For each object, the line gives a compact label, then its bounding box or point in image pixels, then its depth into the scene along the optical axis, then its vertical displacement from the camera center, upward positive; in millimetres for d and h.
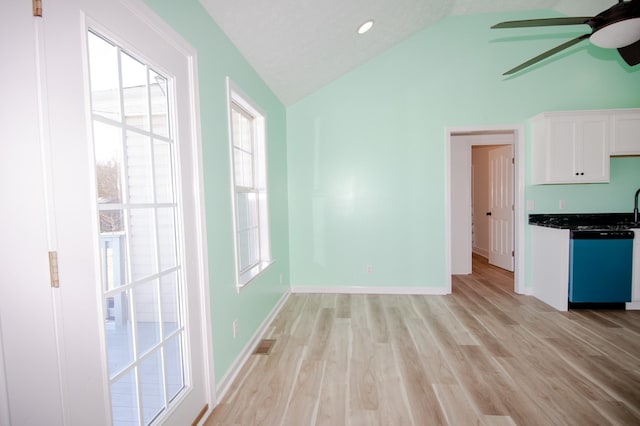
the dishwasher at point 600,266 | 3217 -813
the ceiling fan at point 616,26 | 1699 +998
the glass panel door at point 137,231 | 1199 -122
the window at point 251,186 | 2857 +164
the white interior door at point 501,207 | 4949 -230
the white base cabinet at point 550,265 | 3309 -866
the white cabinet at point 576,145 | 3504 +566
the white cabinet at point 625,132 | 3457 +700
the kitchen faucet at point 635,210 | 3664 -239
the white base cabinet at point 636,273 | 3219 -904
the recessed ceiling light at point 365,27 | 3078 +1832
